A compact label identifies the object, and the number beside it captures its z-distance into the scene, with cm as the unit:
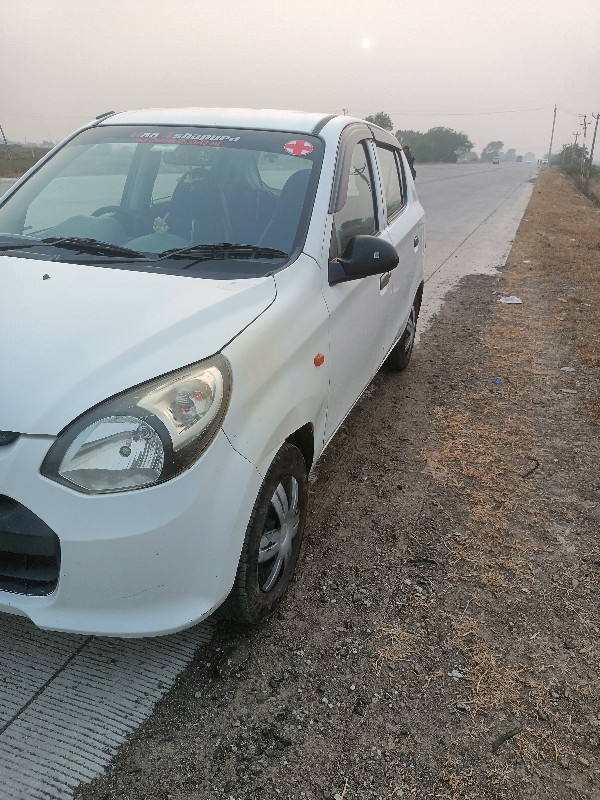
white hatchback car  175
